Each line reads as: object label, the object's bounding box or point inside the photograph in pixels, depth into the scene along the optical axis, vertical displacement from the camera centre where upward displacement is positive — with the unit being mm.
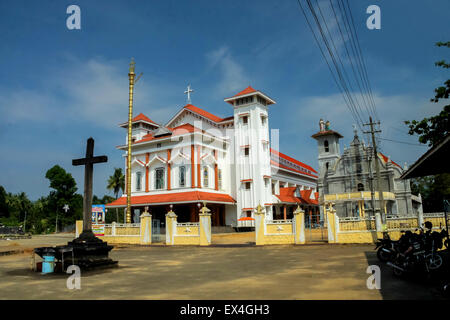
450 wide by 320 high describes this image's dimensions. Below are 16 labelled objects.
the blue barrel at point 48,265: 9344 -1454
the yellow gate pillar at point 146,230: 21438 -1329
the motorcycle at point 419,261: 7367 -1307
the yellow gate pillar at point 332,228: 17328 -1251
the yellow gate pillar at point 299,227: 17641 -1177
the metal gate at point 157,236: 22895 -1916
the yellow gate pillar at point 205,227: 19500 -1155
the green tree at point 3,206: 55469 +1129
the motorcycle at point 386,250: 8586 -1287
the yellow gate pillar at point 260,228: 18297 -1204
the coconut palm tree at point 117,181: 61781 +5136
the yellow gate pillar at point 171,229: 20484 -1253
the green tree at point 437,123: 16000 +3748
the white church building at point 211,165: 32725 +4226
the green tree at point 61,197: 51656 +2189
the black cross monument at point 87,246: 9602 -1026
